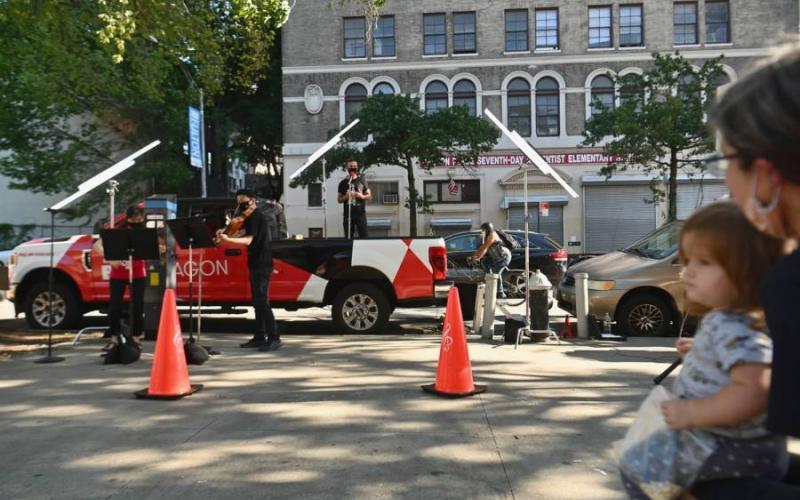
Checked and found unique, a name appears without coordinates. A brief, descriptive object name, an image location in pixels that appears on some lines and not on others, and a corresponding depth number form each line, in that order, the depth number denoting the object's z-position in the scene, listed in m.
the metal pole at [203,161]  21.52
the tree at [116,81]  11.16
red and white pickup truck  10.52
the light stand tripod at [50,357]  8.02
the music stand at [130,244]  7.95
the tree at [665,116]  22.20
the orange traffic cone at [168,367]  6.12
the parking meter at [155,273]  9.70
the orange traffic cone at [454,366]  6.09
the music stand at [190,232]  8.04
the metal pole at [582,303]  9.86
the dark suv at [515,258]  15.47
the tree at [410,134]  26.06
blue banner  21.31
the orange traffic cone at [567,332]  10.08
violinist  8.73
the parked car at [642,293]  10.06
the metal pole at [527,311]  9.37
